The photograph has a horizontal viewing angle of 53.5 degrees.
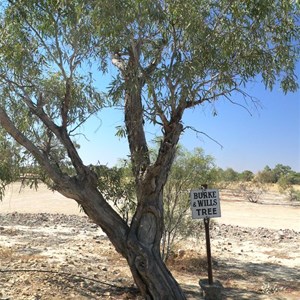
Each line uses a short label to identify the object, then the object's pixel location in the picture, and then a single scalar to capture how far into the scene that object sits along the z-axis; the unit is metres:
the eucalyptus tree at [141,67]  3.85
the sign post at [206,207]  4.88
